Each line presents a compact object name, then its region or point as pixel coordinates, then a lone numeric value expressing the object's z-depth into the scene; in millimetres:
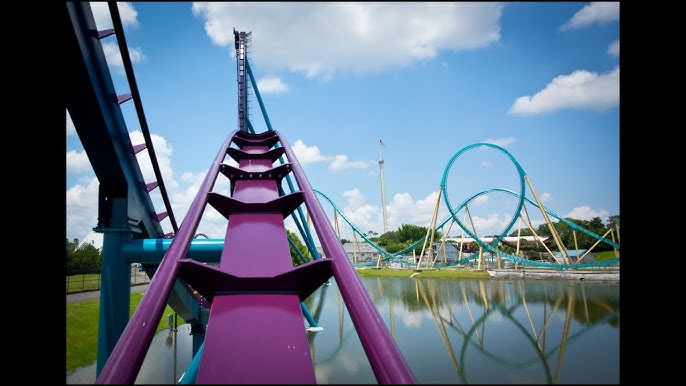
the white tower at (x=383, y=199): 64875
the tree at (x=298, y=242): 39509
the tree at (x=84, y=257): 23633
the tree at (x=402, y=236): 66269
